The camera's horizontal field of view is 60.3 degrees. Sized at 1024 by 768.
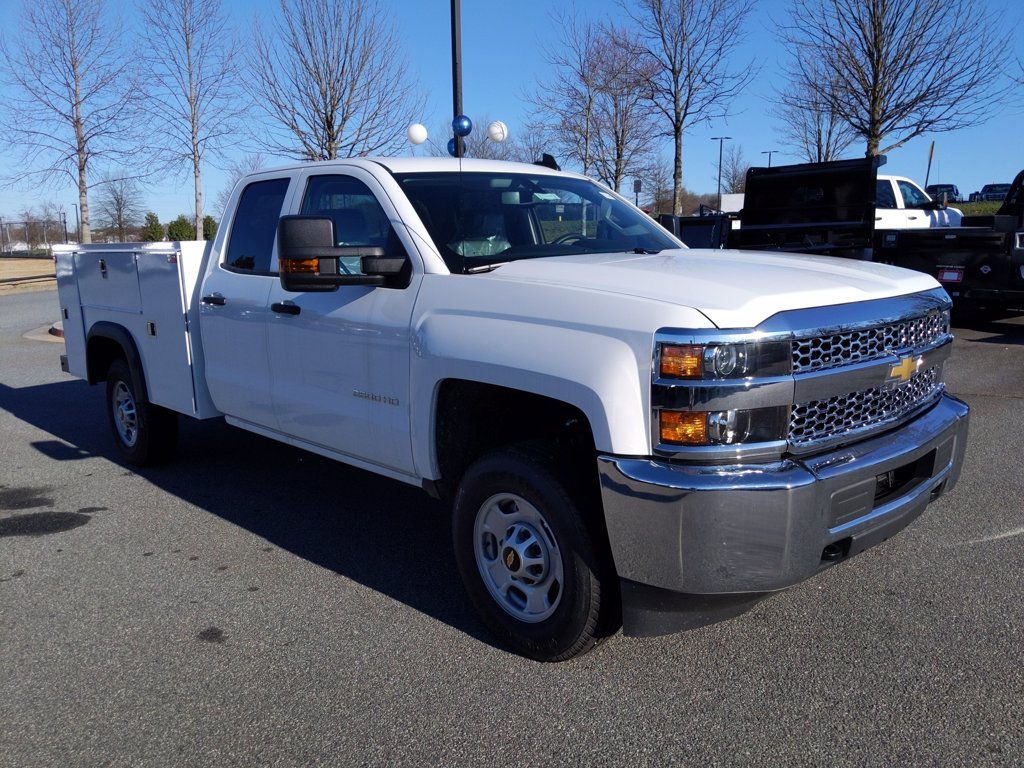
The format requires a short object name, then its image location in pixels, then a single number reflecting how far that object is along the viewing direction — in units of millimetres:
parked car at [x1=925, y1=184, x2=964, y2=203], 16250
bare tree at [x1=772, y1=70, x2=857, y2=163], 19000
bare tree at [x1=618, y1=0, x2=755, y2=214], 19234
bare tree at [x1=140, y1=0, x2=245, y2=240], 21500
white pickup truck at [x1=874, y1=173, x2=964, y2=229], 15562
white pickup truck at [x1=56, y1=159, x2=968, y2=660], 2828
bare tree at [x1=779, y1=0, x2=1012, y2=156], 16438
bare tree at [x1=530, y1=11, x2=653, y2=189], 20406
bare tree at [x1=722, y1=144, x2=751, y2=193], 52566
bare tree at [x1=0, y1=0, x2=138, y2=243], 21328
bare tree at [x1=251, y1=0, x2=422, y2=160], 17281
